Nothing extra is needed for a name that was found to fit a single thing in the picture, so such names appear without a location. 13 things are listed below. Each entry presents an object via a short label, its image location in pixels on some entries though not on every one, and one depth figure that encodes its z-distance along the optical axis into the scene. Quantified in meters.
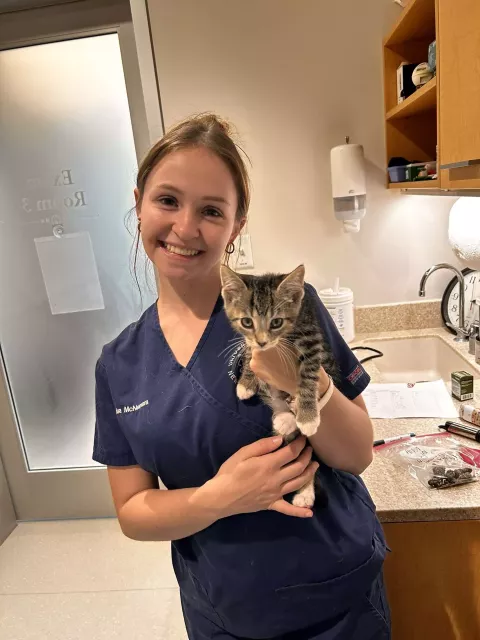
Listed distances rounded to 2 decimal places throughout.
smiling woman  0.85
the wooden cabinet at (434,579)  1.10
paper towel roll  1.67
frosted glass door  2.27
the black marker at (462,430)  1.35
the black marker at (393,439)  1.37
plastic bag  1.15
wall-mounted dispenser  1.99
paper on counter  1.56
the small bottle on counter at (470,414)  1.43
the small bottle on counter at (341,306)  2.13
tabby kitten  0.86
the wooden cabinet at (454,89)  1.02
